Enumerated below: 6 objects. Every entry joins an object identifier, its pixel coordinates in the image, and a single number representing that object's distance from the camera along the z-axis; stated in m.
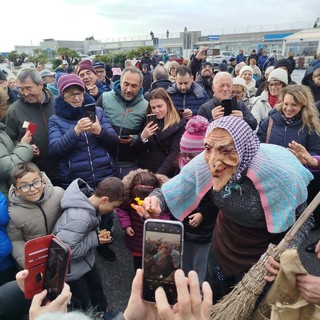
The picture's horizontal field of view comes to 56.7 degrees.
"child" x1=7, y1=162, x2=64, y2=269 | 2.11
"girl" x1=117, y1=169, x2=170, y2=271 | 2.47
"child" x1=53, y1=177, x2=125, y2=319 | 2.12
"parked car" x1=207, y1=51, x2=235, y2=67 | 22.14
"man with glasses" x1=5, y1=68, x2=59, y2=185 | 2.98
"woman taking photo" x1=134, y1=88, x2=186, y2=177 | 3.05
